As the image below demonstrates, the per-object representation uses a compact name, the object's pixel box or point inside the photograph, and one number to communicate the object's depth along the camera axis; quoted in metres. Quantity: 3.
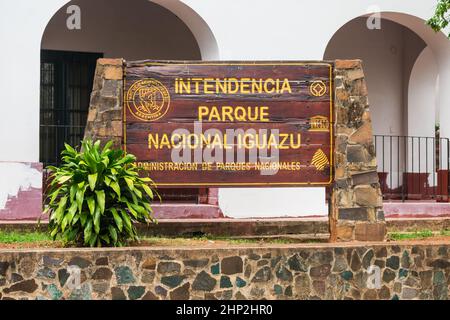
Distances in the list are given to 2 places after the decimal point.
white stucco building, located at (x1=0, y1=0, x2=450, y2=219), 11.60
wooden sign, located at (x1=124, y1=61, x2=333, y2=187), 9.15
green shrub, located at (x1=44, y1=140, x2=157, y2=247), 8.21
